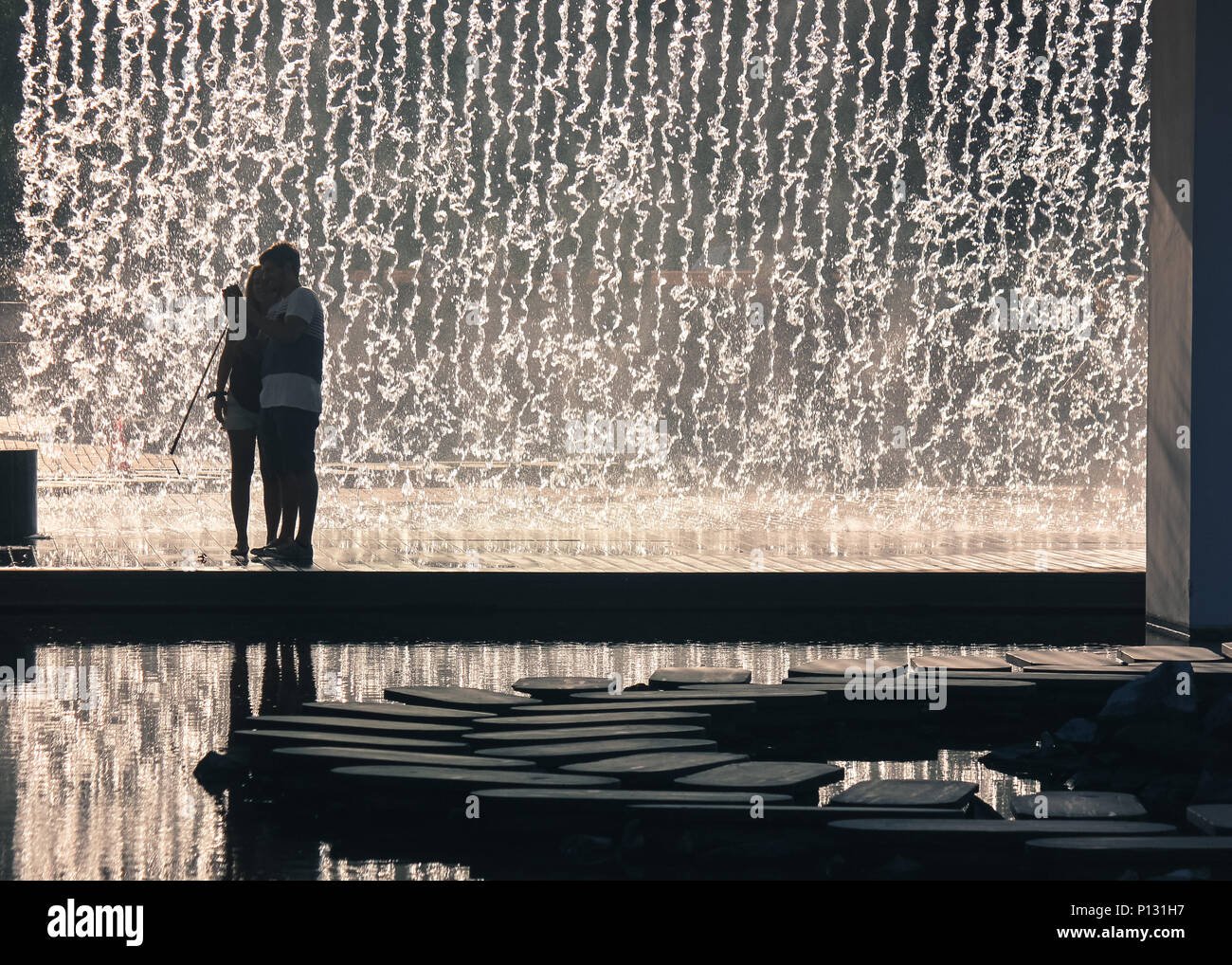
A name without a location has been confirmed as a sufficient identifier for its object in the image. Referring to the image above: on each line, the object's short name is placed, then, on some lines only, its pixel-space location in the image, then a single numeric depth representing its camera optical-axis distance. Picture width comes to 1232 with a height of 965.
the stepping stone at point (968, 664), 10.37
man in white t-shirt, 14.92
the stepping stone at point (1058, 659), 10.50
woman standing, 15.53
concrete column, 12.55
